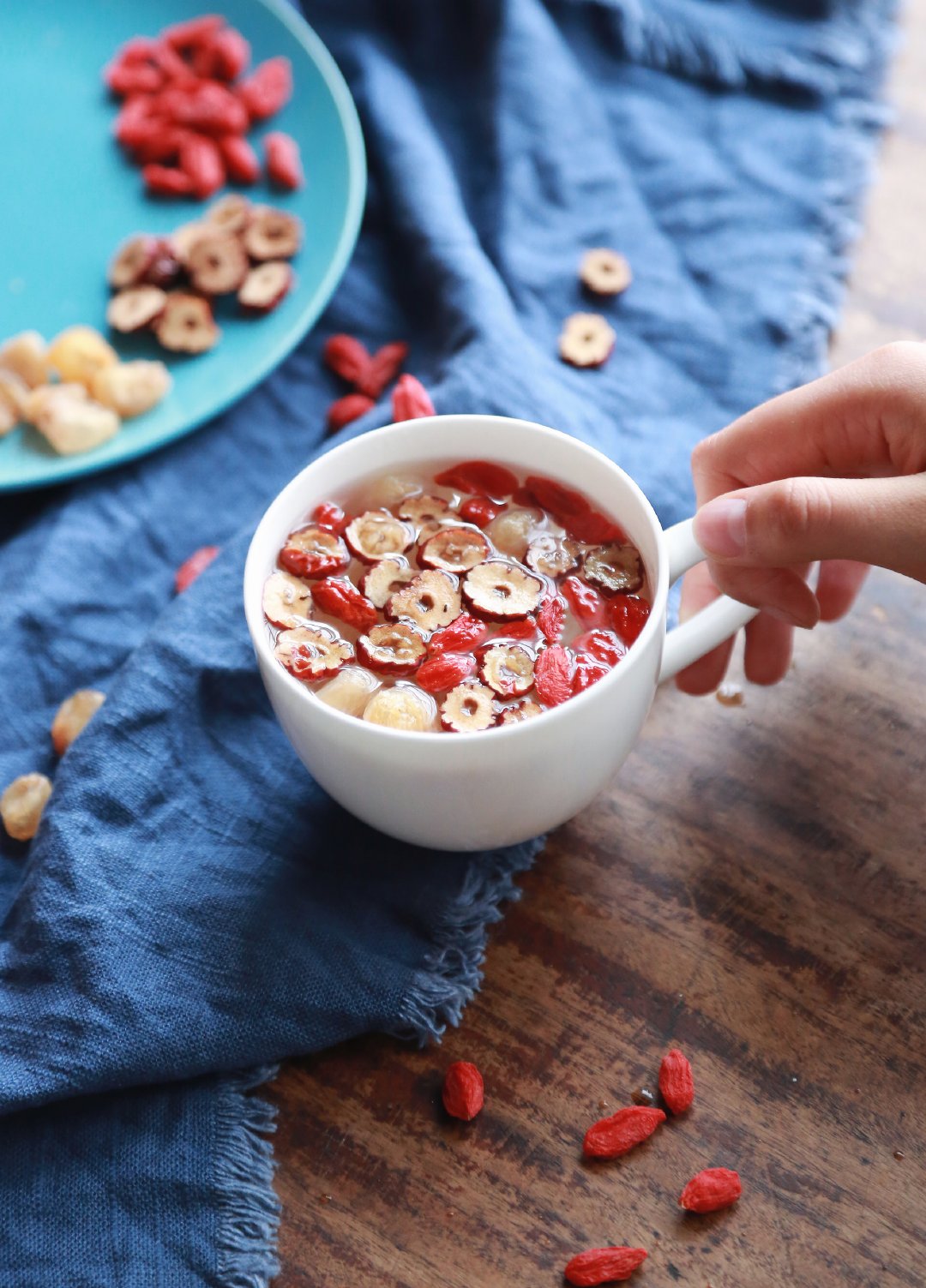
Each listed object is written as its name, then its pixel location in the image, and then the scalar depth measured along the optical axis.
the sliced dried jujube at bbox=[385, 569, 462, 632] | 0.52
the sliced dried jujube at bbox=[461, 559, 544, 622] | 0.52
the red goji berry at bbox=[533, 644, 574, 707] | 0.50
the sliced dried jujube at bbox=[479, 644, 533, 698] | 0.51
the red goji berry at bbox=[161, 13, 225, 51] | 0.73
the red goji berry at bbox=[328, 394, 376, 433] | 0.66
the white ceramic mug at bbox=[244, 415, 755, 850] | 0.48
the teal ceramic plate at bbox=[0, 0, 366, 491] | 0.65
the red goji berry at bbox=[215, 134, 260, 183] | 0.70
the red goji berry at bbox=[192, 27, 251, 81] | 0.72
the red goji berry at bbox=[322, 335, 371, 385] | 0.67
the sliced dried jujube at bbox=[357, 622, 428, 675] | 0.51
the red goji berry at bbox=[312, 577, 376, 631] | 0.53
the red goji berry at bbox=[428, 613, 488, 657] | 0.51
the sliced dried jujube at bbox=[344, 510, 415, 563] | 0.54
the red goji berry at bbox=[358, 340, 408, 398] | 0.67
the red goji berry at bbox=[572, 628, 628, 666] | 0.51
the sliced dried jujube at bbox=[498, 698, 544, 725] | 0.50
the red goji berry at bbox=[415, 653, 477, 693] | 0.51
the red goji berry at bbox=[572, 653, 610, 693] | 0.50
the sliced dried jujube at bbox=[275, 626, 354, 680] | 0.51
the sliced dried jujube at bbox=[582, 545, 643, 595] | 0.52
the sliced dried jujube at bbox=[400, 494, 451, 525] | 0.54
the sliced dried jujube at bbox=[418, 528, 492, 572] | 0.53
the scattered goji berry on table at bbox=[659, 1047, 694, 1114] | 0.51
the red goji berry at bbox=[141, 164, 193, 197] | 0.70
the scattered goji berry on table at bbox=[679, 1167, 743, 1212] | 0.50
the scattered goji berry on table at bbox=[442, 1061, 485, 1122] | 0.51
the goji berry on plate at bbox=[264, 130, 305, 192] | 0.70
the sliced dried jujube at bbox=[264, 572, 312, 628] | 0.52
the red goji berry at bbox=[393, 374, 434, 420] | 0.61
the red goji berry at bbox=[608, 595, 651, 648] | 0.51
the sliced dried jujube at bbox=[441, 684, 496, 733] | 0.50
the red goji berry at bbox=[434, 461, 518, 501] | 0.54
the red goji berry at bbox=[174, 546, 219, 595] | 0.62
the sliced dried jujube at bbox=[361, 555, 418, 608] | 0.53
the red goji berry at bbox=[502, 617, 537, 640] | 0.52
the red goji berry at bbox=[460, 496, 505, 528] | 0.54
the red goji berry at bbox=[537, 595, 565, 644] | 0.52
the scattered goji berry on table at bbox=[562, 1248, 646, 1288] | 0.49
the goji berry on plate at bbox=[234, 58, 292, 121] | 0.72
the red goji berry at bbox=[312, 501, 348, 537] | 0.54
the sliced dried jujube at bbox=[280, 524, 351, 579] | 0.53
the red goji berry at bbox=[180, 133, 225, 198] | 0.70
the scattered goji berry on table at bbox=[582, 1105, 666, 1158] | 0.51
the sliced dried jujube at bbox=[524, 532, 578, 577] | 0.53
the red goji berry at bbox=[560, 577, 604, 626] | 0.52
